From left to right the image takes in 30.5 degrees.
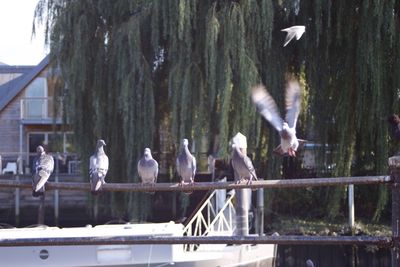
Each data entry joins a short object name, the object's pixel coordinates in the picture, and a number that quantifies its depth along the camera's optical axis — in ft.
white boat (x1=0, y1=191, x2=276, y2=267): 39.09
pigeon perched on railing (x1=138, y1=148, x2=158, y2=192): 20.30
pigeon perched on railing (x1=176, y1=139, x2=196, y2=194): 19.51
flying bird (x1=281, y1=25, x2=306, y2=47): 42.86
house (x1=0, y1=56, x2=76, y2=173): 95.81
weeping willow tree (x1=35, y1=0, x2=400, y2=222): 47.16
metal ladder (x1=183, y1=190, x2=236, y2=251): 40.73
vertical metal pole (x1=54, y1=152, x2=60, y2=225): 73.67
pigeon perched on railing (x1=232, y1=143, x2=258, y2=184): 18.31
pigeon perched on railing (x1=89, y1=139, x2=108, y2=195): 15.62
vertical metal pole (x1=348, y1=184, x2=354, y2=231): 51.71
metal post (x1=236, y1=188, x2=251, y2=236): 37.47
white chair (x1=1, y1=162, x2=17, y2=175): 78.32
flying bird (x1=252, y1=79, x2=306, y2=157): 23.84
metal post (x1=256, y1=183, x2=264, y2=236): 47.33
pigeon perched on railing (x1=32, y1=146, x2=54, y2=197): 14.44
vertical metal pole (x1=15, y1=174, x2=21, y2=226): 73.34
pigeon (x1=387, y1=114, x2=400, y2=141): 25.74
